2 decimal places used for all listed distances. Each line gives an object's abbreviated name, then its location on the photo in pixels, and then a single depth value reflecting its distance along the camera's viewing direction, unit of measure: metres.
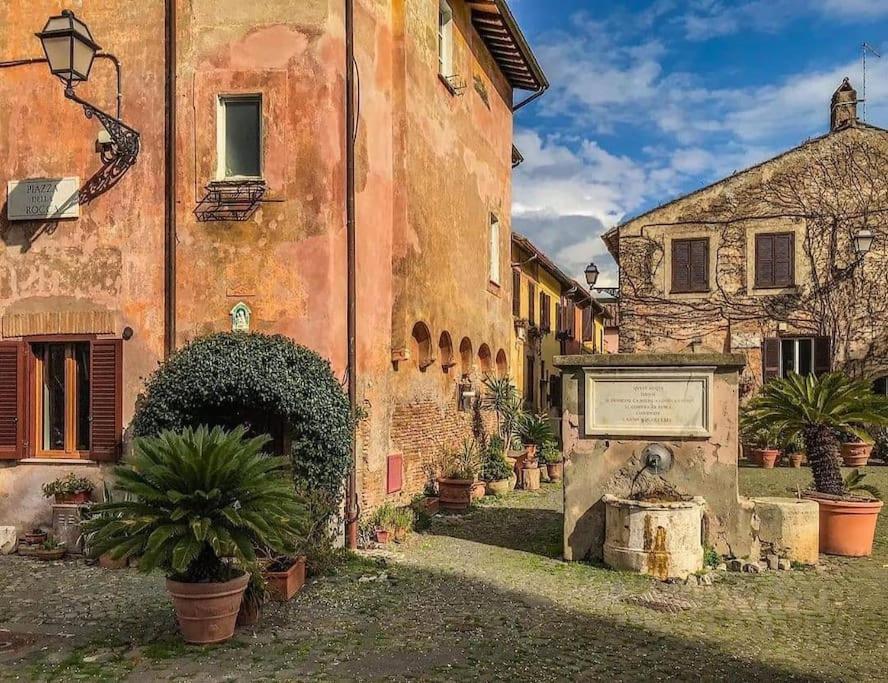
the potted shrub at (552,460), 18.08
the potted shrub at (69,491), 10.23
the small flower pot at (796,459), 19.64
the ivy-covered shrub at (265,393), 9.44
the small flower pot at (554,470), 18.22
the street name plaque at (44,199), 10.70
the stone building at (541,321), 21.95
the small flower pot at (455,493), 13.52
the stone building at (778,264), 20.08
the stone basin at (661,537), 8.99
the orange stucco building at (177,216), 10.28
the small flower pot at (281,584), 7.84
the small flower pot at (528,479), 16.67
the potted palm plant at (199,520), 6.33
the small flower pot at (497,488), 15.65
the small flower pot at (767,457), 19.16
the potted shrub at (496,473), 15.70
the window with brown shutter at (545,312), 25.55
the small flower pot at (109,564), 9.49
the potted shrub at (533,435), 17.22
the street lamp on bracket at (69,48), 9.16
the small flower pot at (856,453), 19.27
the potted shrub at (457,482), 13.54
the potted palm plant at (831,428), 10.19
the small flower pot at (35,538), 10.32
